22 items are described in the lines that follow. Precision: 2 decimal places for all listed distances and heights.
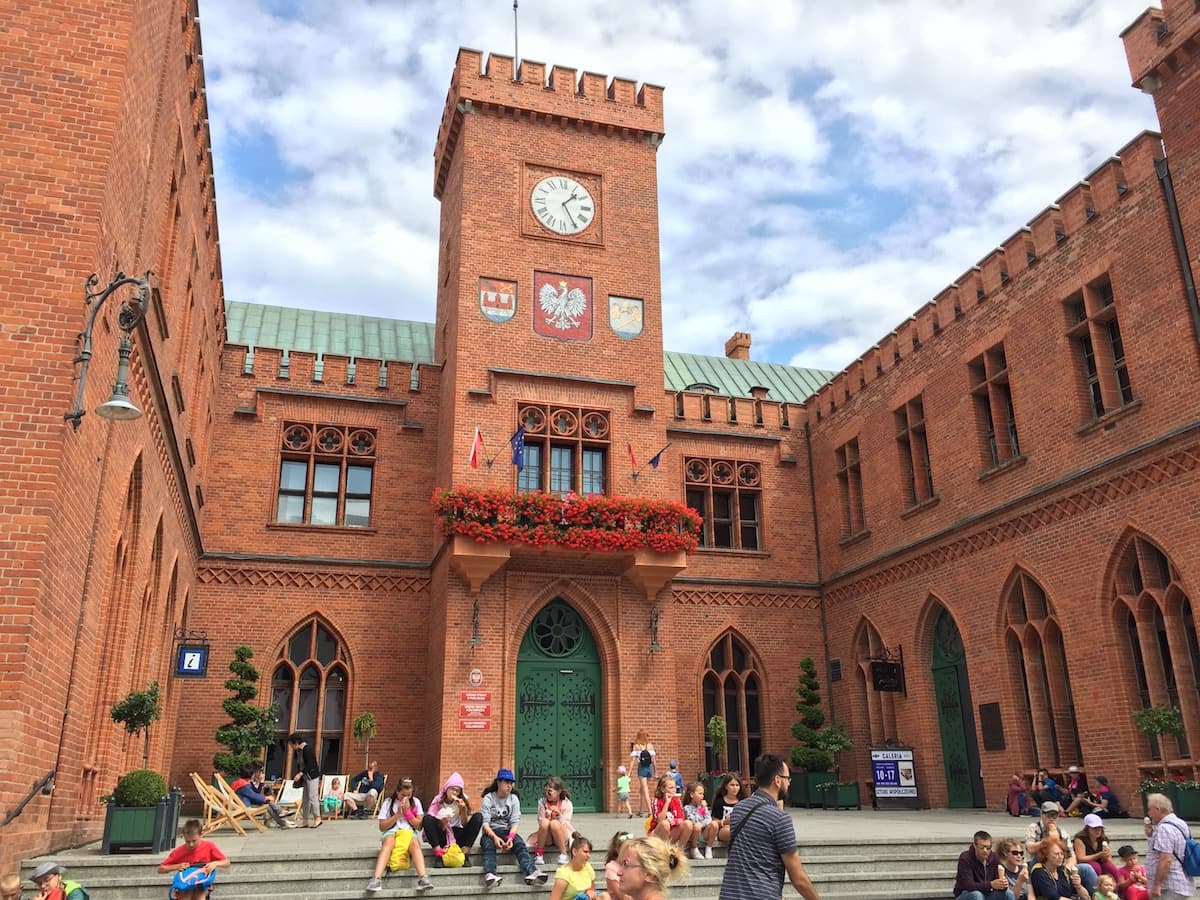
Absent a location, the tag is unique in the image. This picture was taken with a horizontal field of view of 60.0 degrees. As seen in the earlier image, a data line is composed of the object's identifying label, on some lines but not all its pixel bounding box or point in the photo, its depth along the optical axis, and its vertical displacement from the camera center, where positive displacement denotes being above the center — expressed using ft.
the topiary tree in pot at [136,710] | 38.22 +2.89
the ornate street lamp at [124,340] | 28.58 +12.76
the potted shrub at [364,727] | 67.21 +3.85
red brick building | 47.83 +18.56
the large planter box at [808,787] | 71.92 -0.18
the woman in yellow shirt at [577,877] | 31.32 -2.60
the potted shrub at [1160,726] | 49.91 +2.46
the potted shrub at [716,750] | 70.79 +2.47
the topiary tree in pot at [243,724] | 60.80 +3.86
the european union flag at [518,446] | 67.36 +21.08
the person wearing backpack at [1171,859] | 32.91 -2.41
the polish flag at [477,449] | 68.39 +21.48
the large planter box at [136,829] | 34.45 -1.17
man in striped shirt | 20.57 -1.31
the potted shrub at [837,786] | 70.74 -0.15
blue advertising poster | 68.28 +0.61
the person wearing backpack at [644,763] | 63.21 +1.36
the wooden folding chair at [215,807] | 47.93 -0.71
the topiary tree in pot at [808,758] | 71.97 +1.71
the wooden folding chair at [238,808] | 49.21 -0.79
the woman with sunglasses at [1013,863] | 33.55 -2.50
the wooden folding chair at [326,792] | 61.41 -0.34
